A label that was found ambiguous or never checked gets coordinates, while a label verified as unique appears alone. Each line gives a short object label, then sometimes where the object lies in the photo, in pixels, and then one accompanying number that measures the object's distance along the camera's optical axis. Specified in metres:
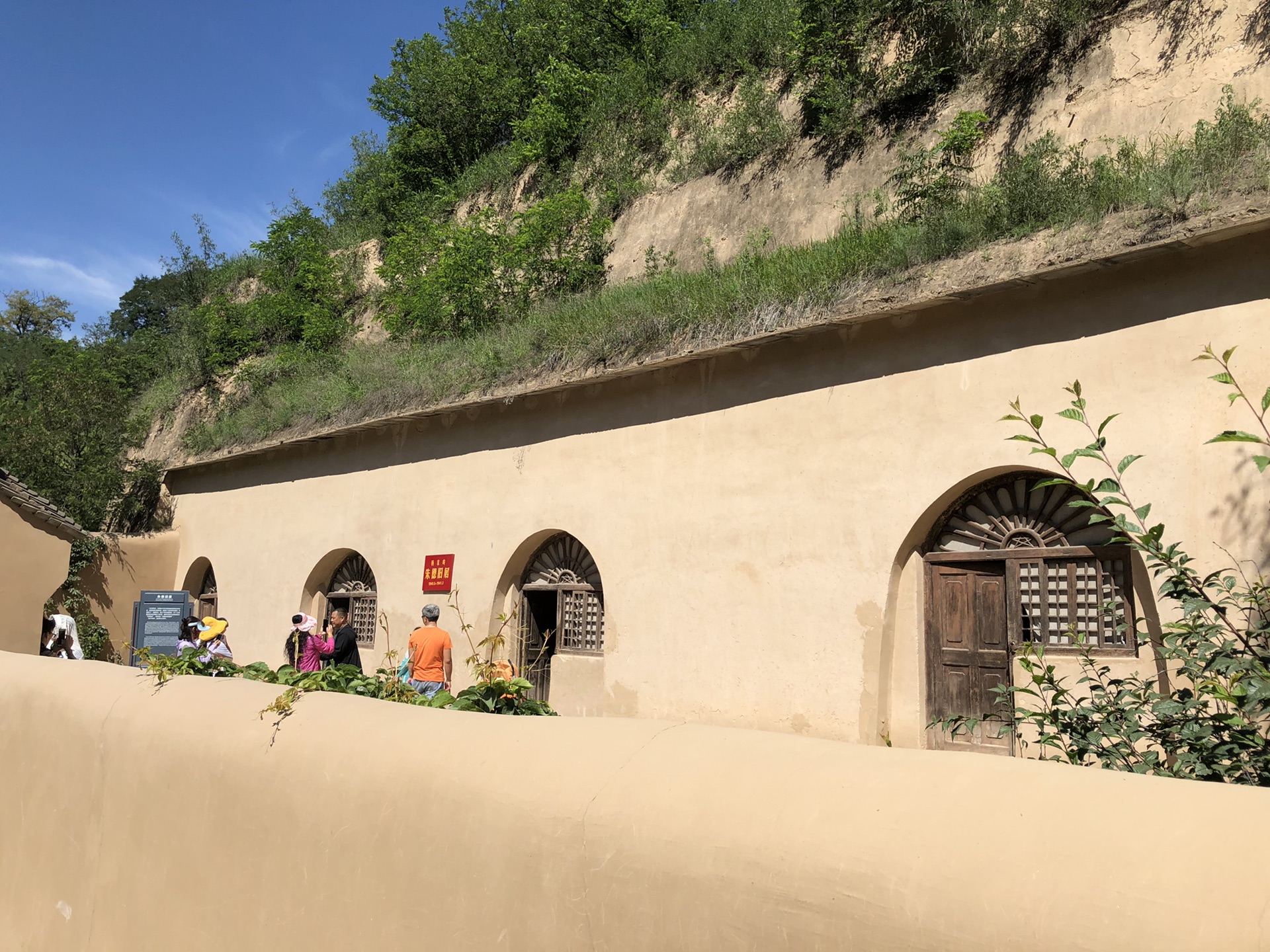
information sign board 14.40
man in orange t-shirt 8.38
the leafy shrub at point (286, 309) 20.16
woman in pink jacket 9.59
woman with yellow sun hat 10.92
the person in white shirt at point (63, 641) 12.18
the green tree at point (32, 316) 40.90
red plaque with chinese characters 11.01
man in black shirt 8.87
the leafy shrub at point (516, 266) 14.57
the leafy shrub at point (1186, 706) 3.34
